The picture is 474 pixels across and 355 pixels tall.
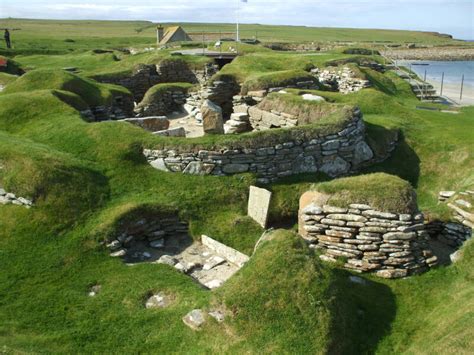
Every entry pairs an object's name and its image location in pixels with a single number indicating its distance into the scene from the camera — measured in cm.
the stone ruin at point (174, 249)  1030
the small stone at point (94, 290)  902
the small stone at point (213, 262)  1048
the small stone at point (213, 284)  970
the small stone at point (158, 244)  1124
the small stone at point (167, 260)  1028
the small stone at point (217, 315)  784
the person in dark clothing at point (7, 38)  4697
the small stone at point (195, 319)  788
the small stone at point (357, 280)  984
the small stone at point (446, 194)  1333
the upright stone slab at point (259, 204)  1176
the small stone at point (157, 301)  874
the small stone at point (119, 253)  1023
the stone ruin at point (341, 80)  2630
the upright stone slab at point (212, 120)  1511
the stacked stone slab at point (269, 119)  1766
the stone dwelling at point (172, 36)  5009
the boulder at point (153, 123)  1841
